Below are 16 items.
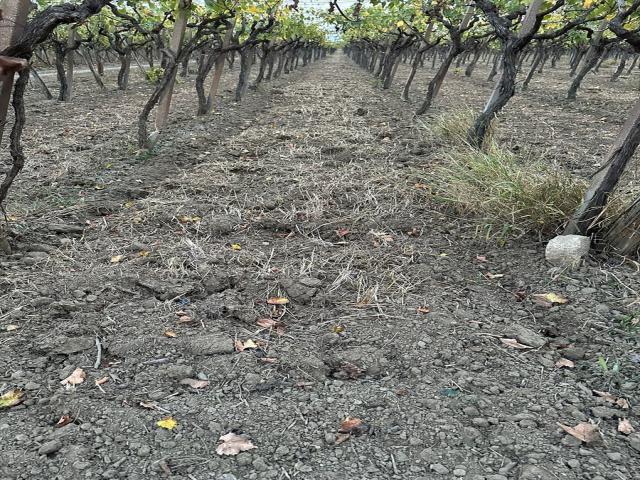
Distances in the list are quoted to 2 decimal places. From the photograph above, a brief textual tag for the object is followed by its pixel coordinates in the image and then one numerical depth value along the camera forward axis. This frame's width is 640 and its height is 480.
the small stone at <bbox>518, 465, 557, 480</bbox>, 1.71
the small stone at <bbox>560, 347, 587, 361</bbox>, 2.46
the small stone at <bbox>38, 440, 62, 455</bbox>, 1.75
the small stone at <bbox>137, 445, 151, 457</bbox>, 1.78
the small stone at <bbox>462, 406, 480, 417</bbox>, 2.04
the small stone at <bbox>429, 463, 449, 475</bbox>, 1.76
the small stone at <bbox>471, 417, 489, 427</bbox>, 1.99
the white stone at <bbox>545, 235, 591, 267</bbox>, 3.24
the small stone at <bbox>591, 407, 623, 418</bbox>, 2.04
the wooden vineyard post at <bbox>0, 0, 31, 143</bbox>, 2.54
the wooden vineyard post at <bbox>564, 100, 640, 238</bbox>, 3.18
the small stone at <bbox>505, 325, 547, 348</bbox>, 2.56
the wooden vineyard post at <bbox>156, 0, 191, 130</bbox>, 6.02
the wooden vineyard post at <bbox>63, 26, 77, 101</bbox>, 9.51
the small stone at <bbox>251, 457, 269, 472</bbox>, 1.75
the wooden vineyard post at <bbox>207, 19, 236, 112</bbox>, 9.02
